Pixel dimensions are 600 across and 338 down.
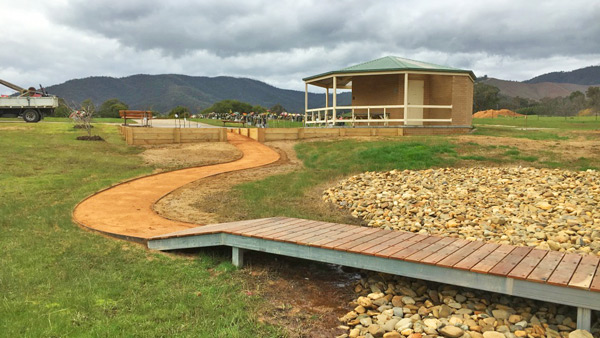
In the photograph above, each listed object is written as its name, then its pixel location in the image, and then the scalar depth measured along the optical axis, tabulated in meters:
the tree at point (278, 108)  87.99
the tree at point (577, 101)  74.23
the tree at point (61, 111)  53.36
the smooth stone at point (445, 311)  4.53
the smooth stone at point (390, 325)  4.33
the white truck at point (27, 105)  25.81
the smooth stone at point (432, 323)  4.28
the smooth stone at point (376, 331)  4.23
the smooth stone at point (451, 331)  4.08
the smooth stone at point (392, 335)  4.14
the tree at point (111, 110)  69.56
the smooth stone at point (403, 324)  4.30
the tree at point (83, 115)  21.13
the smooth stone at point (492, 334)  4.05
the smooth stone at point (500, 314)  4.38
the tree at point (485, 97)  81.06
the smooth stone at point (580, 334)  3.80
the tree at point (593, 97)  70.95
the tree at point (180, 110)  49.82
